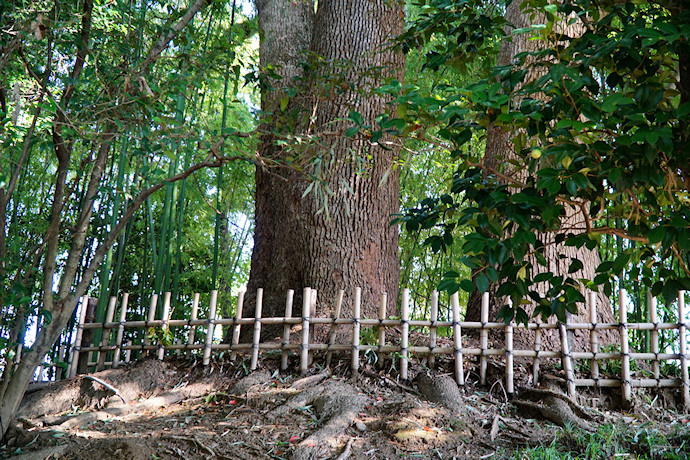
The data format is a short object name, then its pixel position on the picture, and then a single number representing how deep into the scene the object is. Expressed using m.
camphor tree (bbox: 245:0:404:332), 4.04
